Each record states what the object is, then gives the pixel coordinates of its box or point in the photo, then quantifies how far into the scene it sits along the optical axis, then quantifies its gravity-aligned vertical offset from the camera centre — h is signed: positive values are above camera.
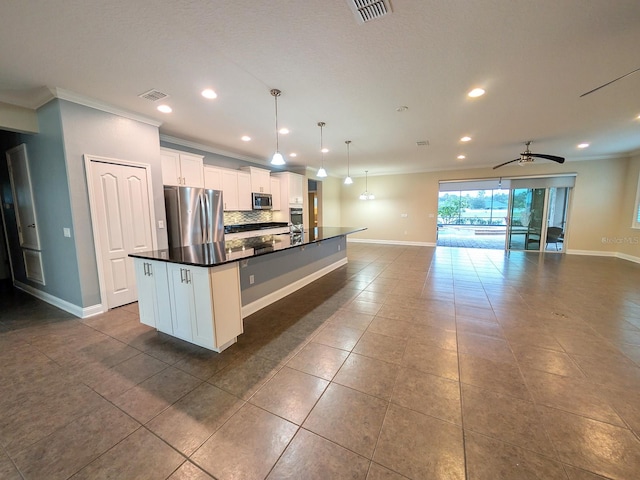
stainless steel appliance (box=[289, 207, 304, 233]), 7.22 -0.15
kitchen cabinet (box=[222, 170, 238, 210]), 5.29 +0.49
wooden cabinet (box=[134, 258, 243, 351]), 2.16 -0.83
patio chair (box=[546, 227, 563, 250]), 7.25 -0.80
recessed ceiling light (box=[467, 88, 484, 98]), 2.81 +1.36
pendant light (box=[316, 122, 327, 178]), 3.90 +1.38
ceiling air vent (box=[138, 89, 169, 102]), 2.79 +1.37
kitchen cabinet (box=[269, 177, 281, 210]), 6.69 +0.50
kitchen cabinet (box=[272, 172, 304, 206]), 6.90 +0.69
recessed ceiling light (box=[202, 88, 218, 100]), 2.77 +1.37
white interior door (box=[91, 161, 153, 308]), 3.11 -0.13
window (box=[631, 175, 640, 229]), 5.93 -0.16
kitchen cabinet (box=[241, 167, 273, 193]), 5.97 +0.80
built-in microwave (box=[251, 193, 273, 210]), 6.04 +0.26
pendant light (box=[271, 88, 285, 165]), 2.79 +1.36
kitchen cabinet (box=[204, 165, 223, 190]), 4.87 +0.70
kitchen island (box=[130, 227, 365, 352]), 2.16 -0.76
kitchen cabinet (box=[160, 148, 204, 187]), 4.12 +0.78
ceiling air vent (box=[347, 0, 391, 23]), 1.61 +1.37
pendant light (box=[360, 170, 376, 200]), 8.41 +0.74
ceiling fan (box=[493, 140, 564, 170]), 4.90 +1.04
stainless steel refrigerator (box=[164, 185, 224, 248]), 4.02 -0.05
